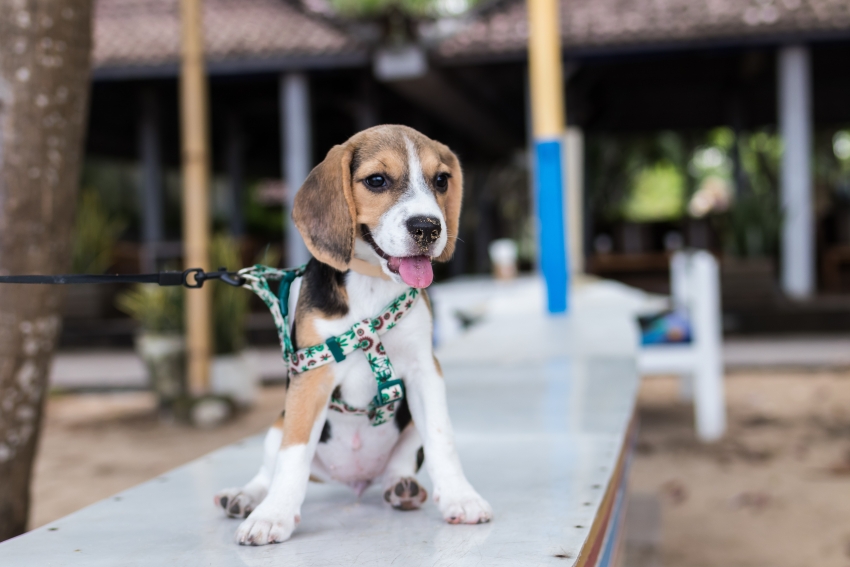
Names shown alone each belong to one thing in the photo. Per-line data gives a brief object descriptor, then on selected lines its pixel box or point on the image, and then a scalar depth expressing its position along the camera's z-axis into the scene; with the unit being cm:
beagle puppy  149
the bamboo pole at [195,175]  600
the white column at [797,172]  999
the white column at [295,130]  1041
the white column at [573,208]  625
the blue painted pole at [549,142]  487
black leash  185
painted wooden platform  142
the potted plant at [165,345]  643
